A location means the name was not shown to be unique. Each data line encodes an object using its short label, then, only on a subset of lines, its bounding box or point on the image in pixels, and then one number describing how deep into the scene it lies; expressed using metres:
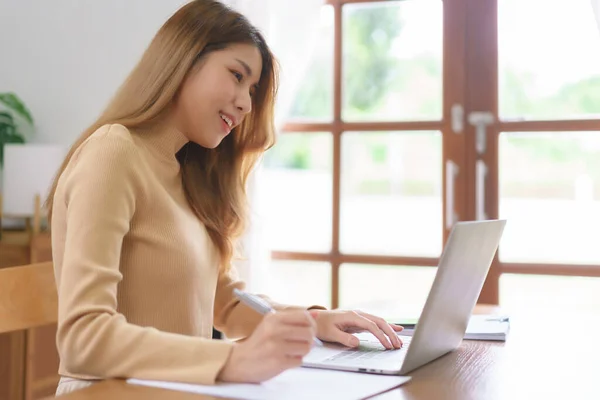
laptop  1.06
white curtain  2.87
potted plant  3.19
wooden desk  0.98
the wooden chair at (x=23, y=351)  2.89
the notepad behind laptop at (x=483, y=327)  1.43
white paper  0.94
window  2.76
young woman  1.03
